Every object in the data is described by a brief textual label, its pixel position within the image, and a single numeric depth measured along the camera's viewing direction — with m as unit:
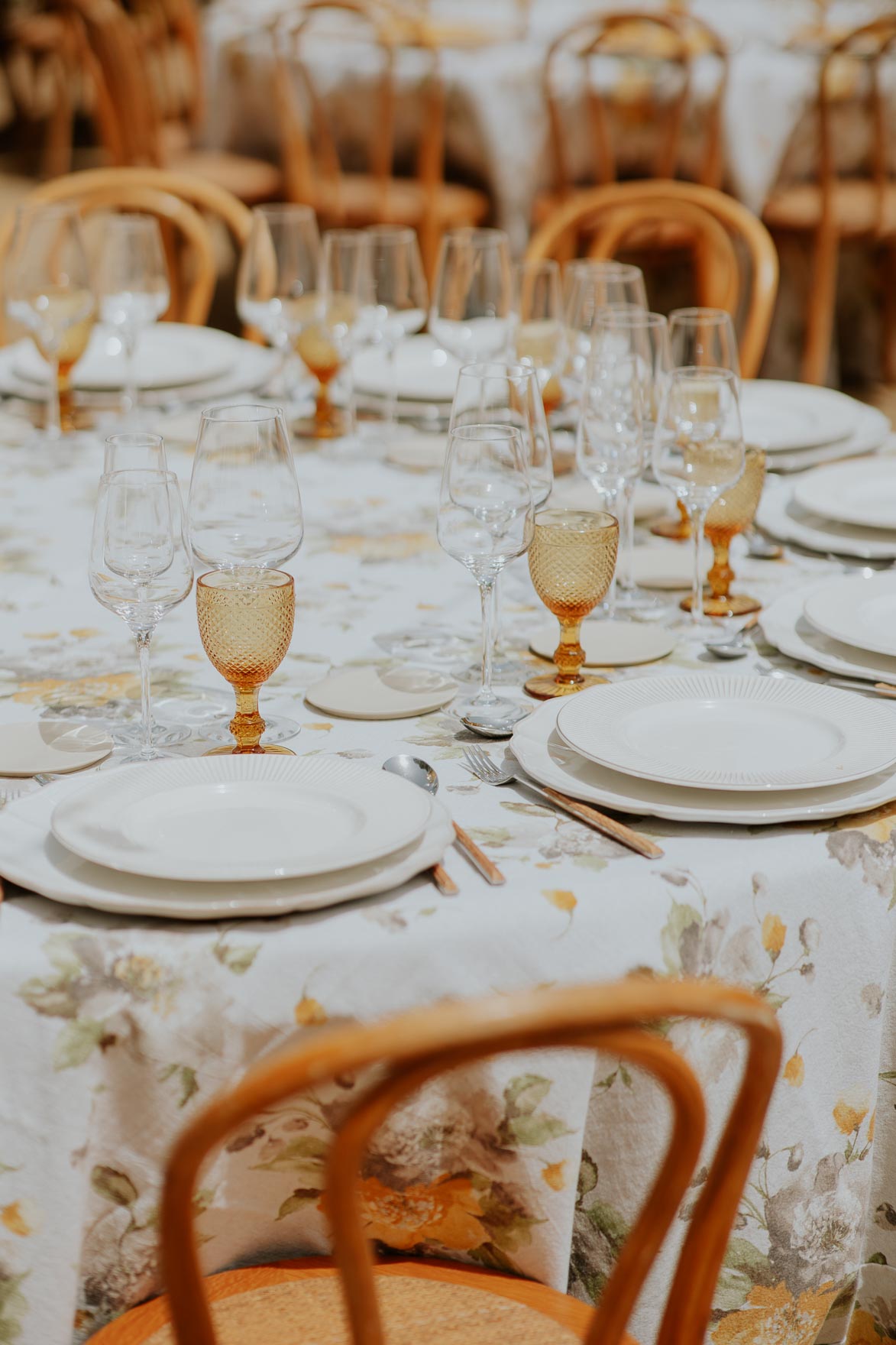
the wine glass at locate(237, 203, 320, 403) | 3.51
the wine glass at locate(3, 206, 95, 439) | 3.42
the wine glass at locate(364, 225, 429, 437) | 3.46
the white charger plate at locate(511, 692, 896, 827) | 2.37
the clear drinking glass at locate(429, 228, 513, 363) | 3.38
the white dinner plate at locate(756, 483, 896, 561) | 3.02
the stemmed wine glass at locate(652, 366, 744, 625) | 2.83
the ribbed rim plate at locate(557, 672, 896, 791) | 2.40
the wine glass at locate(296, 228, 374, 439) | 3.45
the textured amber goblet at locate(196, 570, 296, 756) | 2.50
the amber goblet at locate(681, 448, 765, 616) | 2.92
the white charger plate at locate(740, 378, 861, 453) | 3.38
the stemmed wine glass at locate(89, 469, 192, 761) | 2.51
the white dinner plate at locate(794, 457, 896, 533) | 3.05
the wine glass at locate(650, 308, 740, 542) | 2.98
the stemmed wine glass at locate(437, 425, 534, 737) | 2.57
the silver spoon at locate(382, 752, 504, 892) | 2.44
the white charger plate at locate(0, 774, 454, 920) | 2.24
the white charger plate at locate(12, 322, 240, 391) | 3.65
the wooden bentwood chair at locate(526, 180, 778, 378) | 4.25
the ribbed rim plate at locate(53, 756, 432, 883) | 2.26
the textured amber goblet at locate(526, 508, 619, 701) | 2.64
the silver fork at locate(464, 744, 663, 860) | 2.35
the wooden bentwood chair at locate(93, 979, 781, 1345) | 1.84
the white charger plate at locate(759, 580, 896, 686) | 2.67
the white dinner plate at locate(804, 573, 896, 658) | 2.68
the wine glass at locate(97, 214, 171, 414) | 3.55
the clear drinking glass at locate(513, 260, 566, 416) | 3.37
